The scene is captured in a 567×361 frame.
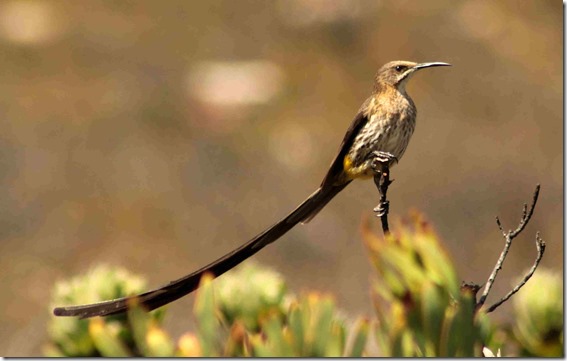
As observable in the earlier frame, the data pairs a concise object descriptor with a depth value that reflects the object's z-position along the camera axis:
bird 7.05
